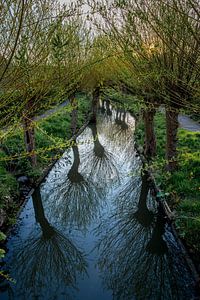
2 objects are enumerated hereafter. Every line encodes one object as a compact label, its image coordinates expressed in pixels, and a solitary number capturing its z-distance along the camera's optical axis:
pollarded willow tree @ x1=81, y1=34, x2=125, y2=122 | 10.98
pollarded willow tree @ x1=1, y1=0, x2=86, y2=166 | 3.47
